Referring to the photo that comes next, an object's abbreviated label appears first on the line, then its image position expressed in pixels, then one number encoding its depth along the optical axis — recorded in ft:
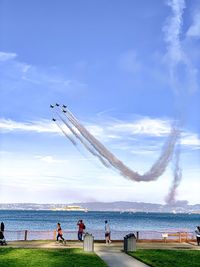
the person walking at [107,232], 126.38
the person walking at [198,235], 131.14
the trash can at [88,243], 106.73
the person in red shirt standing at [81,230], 130.00
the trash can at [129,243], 108.39
